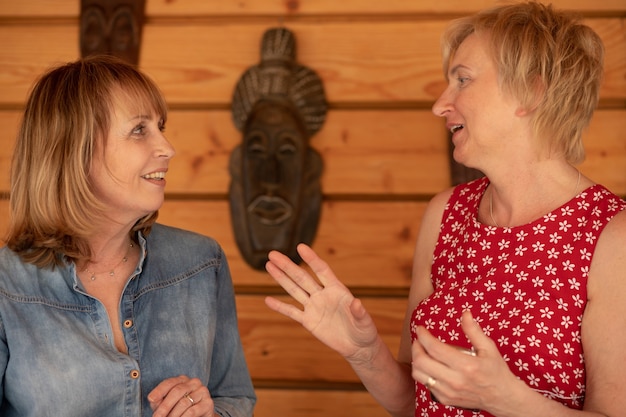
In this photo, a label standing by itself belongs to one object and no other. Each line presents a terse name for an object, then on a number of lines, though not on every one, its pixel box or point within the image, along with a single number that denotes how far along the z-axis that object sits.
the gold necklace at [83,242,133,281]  1.56
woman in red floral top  1.36
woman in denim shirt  1.42
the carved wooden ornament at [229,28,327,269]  2.28
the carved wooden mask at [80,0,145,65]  2.36
